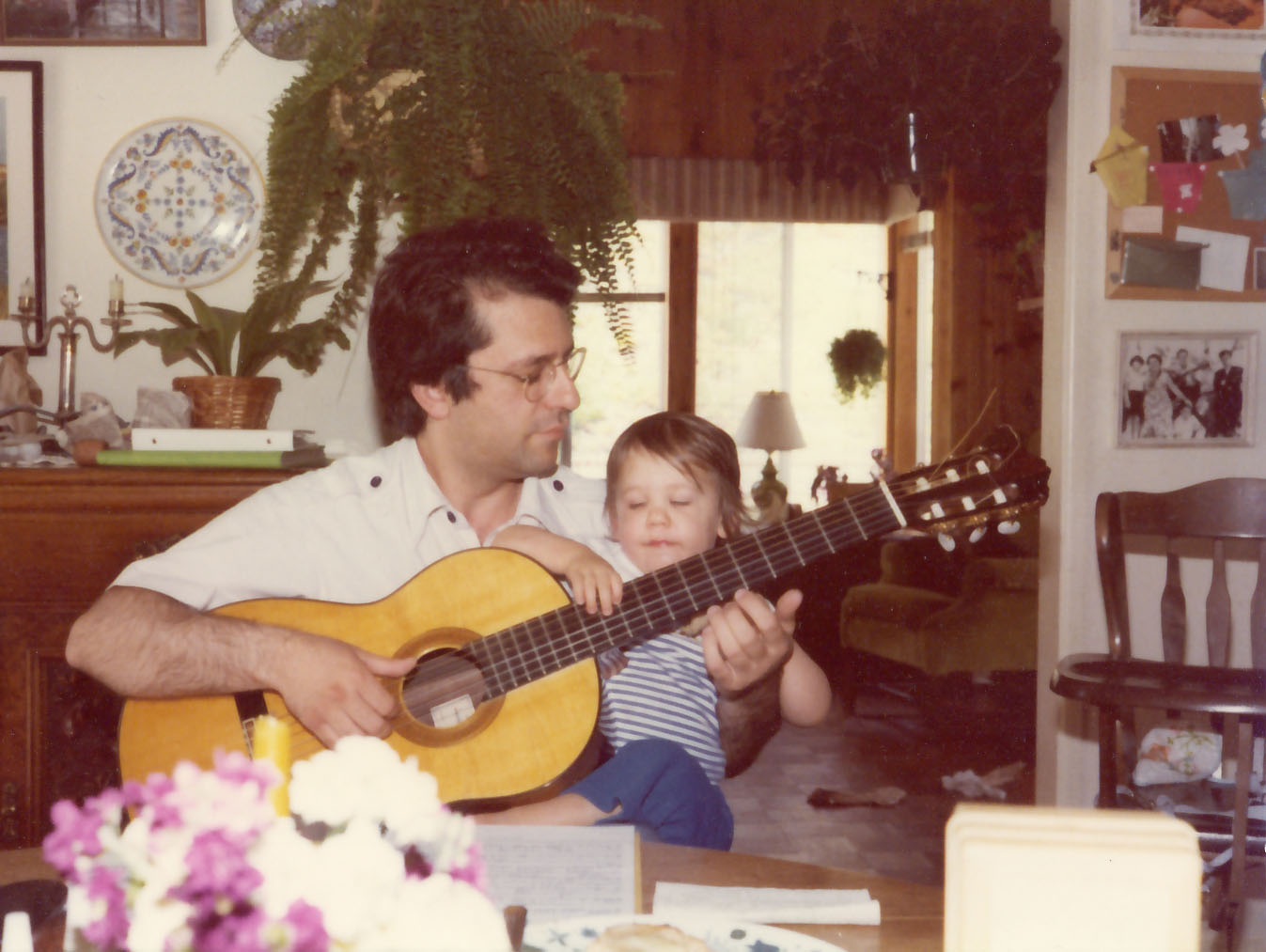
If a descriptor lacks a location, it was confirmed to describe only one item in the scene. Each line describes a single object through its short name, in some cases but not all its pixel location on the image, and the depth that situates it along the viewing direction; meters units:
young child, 1.55
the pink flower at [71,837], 0.45
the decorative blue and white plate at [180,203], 2.27
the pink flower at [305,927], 0.42
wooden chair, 1.94
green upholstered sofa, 4.31
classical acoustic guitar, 1.39
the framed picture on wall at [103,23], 2.23
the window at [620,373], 7.11
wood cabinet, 1.99
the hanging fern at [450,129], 1.51
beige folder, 0.47
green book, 2.01
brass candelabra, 2.16
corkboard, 2.66
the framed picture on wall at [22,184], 2.27
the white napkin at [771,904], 0.89
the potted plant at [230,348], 2.07
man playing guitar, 1.45
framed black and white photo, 2.71
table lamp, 6.43
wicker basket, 2.07
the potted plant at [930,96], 2.82
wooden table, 0.87
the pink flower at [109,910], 0.45
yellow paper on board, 2.63
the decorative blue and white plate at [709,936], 0.79
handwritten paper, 0.90
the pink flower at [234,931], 0.42
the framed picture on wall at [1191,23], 2.65
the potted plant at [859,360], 7.16
